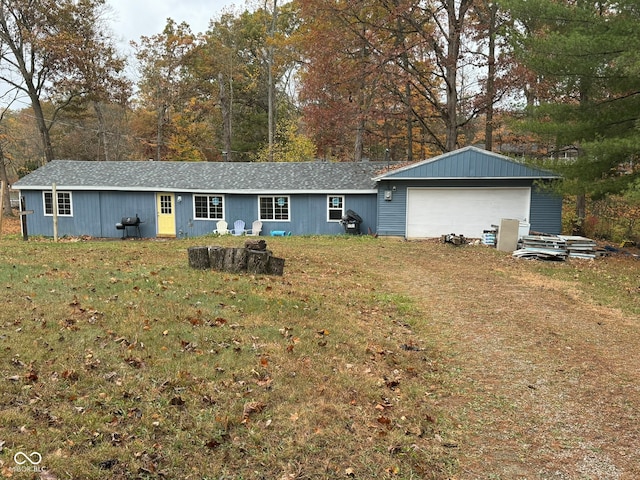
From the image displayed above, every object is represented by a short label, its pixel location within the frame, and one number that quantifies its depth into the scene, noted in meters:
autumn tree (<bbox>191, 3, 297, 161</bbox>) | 29.19
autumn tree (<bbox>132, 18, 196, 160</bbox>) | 29.75
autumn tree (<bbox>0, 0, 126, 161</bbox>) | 23.76
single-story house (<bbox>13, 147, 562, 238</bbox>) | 16.94
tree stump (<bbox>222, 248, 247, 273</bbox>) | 8.80
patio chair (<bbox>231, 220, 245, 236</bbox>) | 19.14
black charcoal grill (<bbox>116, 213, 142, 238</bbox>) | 19.33
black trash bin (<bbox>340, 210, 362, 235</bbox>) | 18.36
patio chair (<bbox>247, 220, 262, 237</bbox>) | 19.17
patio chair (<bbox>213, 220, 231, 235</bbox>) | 19.28
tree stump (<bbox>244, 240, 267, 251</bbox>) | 9.13
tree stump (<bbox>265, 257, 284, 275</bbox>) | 9.00
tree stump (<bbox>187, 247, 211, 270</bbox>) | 8.86
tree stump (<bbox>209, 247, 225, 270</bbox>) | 8.83
